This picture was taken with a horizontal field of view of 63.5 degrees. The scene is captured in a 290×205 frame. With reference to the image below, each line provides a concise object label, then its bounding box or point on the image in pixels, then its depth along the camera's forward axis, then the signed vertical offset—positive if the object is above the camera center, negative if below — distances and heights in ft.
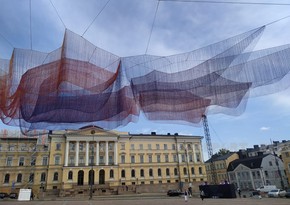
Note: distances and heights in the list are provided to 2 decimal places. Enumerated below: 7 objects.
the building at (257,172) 187.01 +5.13
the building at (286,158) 163.22 +12.68
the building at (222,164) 228.43 +15.82
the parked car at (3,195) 132.44 -0.85
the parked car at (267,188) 139.42 -5.58
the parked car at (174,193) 126.11 -4.66
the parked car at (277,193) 105.13 -6.61
